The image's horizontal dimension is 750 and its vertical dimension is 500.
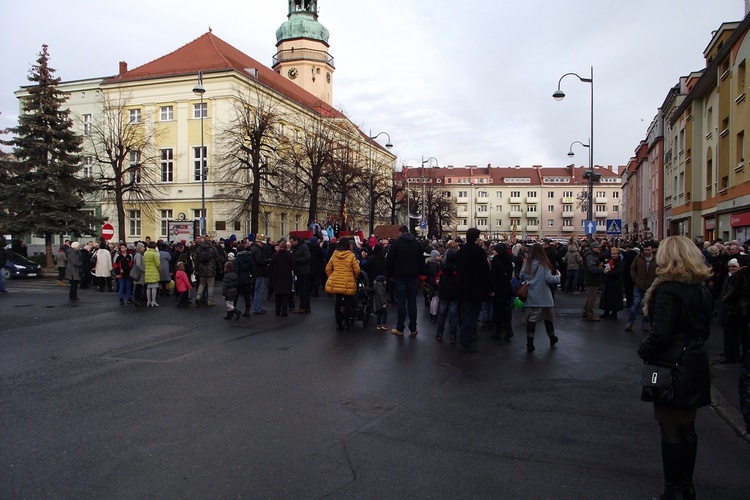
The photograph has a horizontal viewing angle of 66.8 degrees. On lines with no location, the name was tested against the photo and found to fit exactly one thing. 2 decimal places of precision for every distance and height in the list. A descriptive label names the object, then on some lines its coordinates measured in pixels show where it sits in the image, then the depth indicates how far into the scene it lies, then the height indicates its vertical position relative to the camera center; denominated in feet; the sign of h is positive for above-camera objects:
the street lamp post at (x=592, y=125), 92.12 +22.23
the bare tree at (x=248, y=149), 119.34 +22.78
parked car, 89.20 -2.87
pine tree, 105.29 +14.54
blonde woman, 12.58 -2.45
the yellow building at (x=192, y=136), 143.43 +30.02
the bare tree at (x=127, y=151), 123.65 +24.38
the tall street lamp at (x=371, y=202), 143.71 +12.14
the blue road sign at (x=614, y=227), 87.76 +3.33
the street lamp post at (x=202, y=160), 108.47 +19.14
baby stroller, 39.47 -3.84
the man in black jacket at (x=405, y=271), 36.19 -1.43
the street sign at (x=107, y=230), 92.63 +3.11
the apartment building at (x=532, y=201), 383.65 +32.14
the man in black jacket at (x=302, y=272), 47.19 -1.93
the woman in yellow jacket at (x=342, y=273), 37.96 -1.64
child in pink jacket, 51.42 -3.27
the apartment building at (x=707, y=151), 74.38 +17.52
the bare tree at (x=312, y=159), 128.06 +20.65
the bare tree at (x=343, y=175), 132.46 +17.54
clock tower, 222.69 +79.47
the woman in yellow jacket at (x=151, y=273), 52.11 -2.21
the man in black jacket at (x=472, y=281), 31.42 -1.86
